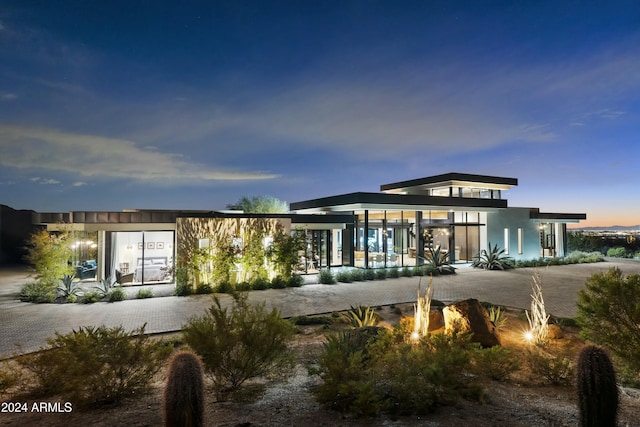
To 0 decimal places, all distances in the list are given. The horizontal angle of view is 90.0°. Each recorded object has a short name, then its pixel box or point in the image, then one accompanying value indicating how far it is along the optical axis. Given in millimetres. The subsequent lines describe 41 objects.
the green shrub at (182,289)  10648
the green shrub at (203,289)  10984
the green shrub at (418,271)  15099
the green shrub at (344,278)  13469
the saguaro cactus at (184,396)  2410
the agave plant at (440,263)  15500
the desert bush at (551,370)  4094
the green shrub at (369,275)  13990
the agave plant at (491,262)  17164
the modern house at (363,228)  11953
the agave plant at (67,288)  9850
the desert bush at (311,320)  7244
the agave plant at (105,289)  10028
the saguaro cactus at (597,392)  2643
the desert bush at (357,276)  13723
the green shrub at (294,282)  12336
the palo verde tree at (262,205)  30450
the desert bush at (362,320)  6416
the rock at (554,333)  5855
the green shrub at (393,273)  14586
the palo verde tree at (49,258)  10031
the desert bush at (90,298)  9594
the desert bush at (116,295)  9797
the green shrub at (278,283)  12031
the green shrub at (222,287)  11211
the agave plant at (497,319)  6469
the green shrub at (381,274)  14235
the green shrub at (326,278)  12922
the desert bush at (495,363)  4004
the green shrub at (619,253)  23944
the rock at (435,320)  6215
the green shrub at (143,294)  10156
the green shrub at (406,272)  14914
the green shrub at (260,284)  11703
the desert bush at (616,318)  4180
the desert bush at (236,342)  3688
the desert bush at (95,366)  3412
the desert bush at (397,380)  3121
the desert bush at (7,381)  3621
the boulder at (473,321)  5441
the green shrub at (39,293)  9711
